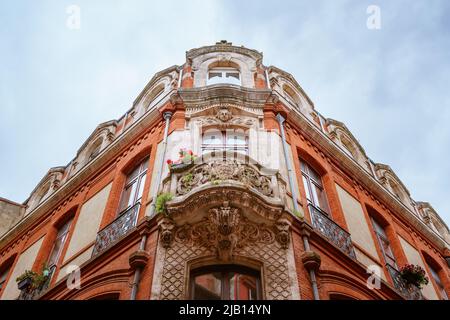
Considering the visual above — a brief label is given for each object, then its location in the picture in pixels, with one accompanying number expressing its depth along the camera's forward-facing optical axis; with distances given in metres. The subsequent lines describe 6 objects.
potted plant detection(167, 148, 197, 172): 9.66
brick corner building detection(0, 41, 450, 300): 8.41
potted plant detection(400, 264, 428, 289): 11.55
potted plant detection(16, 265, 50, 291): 11.19
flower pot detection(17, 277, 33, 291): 11.16
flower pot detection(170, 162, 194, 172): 9.65
